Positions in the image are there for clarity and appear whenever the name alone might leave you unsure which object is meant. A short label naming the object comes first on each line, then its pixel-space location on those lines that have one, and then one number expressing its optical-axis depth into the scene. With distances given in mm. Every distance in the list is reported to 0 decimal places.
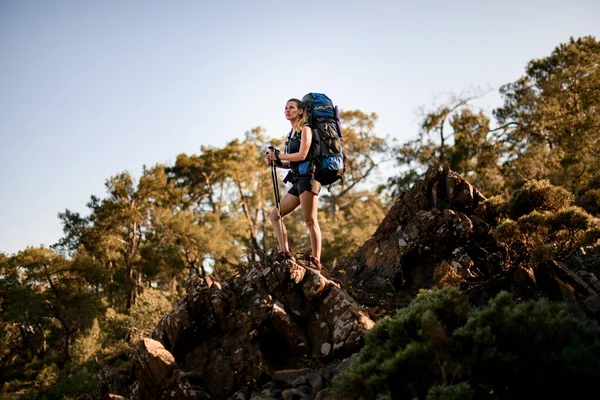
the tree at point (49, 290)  32344
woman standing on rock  8516
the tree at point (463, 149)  25734
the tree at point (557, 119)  19156
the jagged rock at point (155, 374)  7875
